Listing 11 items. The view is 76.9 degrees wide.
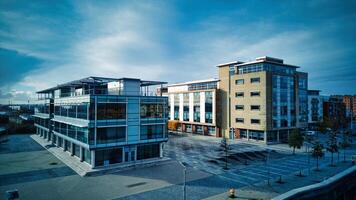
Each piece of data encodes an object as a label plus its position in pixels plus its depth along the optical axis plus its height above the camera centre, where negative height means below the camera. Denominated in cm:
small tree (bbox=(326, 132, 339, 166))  3362 -662
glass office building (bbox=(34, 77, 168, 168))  3042 -302
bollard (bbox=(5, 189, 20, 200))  1764 -727
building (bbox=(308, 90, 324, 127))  7862 -180
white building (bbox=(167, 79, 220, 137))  6491 -116
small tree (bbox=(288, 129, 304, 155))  3788 -599
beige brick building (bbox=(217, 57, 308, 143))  5341 +101
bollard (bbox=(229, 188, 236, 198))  2129 -859
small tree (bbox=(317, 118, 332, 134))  7125 -705
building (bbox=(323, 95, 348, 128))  8872 -263
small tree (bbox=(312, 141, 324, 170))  3038 -650
